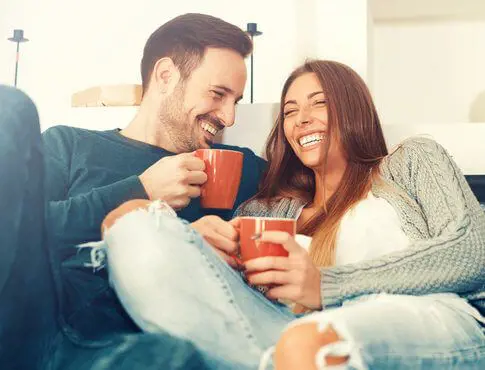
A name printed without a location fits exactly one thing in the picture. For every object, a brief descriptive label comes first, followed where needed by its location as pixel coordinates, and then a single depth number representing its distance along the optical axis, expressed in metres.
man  0.78
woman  0.76
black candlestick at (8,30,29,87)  2.32
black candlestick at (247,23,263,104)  2.11
